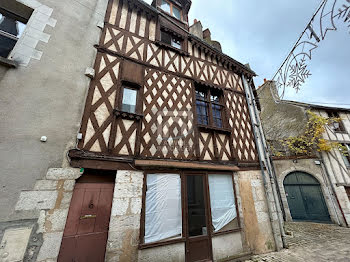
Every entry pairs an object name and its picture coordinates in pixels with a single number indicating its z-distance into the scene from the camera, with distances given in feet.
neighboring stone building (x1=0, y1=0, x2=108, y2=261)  6.71
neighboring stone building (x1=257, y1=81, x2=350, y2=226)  21.29
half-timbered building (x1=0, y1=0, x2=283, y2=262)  7.40
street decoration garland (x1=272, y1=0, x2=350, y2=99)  3.79
